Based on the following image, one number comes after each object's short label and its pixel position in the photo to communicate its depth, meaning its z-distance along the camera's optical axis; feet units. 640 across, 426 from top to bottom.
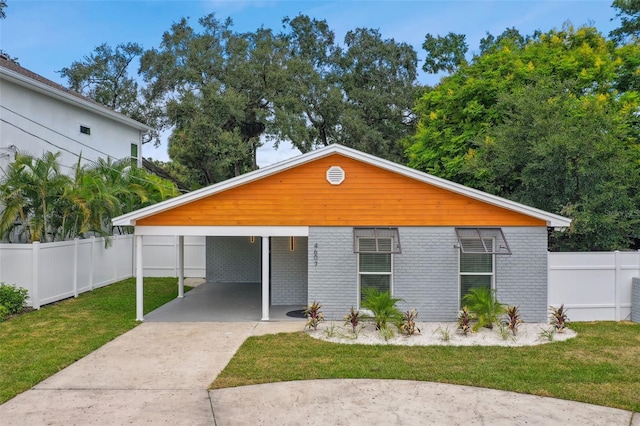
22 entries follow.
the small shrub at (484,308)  32.83
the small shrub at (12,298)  37.88
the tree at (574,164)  39.42
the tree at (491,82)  57.72
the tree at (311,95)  88.07
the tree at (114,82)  102.63
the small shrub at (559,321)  32.66
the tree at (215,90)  86.99
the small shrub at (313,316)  33.35
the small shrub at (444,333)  30.50
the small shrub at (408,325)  31.50
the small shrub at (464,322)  31.81
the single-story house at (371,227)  35.86
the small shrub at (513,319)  32.14
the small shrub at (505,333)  30.87
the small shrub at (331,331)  31.32
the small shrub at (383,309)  32.35
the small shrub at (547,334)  30.45
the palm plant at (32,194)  42.01
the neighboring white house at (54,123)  49.29
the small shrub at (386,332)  30.82
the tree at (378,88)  95.50
